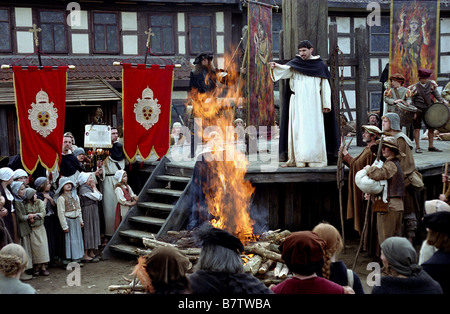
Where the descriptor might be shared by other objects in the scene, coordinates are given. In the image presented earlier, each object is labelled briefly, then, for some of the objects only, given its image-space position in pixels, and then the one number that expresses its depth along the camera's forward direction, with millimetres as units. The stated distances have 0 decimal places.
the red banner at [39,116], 9562
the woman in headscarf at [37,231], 8547
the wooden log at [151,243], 8406
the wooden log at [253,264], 7324
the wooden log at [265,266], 7414
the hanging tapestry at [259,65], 11359
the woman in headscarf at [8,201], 8070
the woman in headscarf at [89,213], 9508
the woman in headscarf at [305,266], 3820
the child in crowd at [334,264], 4332
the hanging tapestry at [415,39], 12445
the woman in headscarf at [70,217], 9062
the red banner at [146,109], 10516
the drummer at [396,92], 11531
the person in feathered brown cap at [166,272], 3658
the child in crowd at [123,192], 10203
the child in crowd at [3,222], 7733
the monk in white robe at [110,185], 10727
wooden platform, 9508
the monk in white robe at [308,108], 9461
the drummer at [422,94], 11516
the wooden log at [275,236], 8602
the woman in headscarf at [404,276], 3988
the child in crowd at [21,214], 8367
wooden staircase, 9484
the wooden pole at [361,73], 11320
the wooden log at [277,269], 7373
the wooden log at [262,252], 7632
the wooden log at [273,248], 8055
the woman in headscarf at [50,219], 8977
